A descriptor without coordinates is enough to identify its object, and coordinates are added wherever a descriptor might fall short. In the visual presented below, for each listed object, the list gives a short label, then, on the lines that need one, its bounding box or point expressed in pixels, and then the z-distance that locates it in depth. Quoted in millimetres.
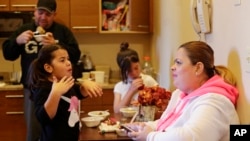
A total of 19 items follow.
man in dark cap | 3456
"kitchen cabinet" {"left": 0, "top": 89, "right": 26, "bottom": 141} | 4098
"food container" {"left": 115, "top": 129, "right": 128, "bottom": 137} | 2262
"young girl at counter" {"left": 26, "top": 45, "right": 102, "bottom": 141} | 2312
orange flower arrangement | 2438
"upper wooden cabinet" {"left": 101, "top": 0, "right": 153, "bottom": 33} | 4242
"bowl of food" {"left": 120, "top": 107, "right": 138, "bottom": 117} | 2723
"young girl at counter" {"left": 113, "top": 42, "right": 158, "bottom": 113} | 3156
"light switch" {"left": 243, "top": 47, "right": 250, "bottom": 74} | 1835
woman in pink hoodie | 1746
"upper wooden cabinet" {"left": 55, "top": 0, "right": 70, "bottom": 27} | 4289
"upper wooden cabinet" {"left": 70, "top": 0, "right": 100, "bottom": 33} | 4324
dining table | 2205
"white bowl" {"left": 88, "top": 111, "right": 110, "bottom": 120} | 2685
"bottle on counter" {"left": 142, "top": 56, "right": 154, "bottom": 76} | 4430
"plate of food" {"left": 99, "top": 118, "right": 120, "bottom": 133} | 2343
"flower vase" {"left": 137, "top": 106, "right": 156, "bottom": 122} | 2477
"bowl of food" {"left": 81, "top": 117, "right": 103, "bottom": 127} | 2479
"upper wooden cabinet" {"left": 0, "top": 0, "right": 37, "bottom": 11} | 4199
